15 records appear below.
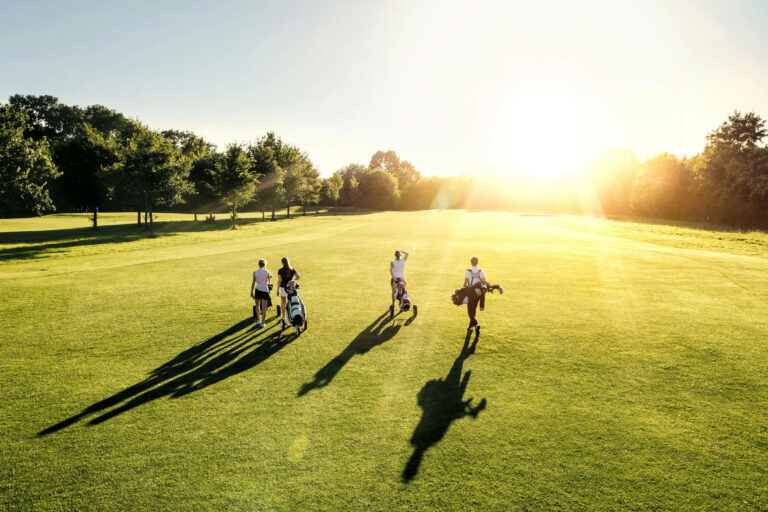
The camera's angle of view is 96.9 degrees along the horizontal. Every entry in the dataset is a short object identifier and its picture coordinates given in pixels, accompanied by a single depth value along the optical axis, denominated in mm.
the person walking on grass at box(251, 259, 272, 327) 11742
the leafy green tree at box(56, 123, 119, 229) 41781
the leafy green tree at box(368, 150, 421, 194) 160000
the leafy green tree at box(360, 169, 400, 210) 111188
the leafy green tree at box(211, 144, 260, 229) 49344
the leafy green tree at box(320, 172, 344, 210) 92825
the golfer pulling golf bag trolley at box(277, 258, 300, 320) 11266
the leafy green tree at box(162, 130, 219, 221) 54406
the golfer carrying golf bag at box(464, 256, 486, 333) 10992
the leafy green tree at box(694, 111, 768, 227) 55625
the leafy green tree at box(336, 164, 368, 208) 109188
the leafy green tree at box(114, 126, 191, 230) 38375
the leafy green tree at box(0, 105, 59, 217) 28109
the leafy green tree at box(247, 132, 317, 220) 61812
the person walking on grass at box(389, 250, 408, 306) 13010
